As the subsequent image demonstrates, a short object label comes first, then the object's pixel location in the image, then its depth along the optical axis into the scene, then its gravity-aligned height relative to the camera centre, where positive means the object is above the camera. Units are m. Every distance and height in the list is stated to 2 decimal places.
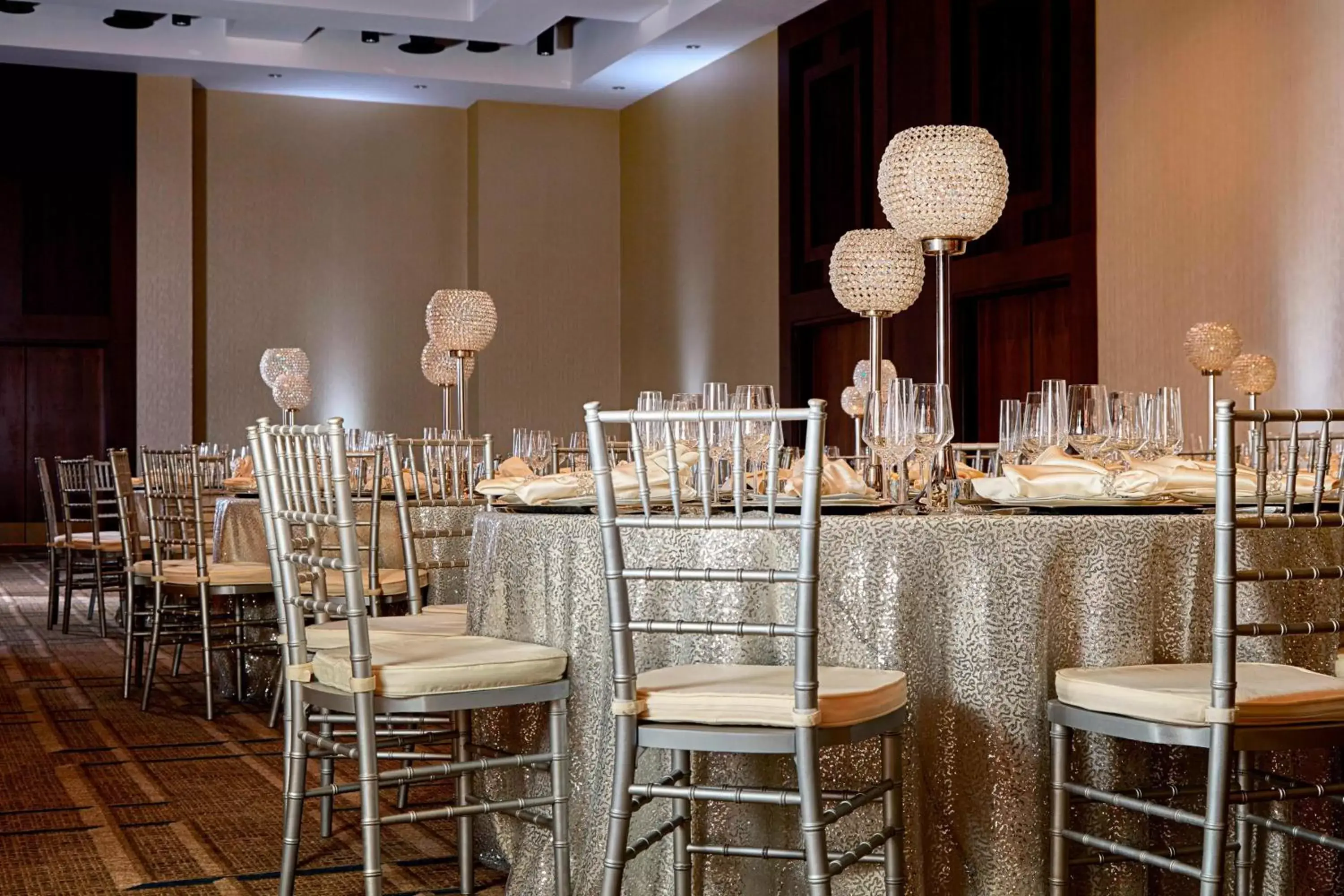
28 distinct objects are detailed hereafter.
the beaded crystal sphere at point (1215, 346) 6.62 +0.47
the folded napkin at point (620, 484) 2.79 -0.07
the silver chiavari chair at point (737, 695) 2.12 -0.37
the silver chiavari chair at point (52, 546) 7.72 -0.50
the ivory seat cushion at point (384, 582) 4.55 -0.42
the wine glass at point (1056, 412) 2.92 +0.07
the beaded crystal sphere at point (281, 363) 8.00 +0.49
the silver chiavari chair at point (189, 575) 5.02 -0.43
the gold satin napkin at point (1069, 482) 2.57 -0.06
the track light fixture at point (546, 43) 12.28 +3.43
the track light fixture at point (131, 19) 11.18 +3.32
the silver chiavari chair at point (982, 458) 3.43 -0.03
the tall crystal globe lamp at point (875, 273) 4.02 +0.49
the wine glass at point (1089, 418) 2.90 +0.06
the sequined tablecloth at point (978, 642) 2.42 -0.33
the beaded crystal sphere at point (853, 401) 4.86 +0.17
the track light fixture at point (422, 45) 11.95 +3.32
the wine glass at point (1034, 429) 2.97 +0.04
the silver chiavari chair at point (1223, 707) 2.08 -0.38
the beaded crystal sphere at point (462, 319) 6.43 +0.58
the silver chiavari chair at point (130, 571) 5.46 -0.45
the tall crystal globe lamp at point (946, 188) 3.35 +0.60
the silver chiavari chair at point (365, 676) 2.49 -0.39
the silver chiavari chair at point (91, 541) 7.28 -0.46
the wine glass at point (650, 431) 2.56 +0.03
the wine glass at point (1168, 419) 2.90 +0.06
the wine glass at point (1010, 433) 3.04 +0.03
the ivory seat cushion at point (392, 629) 2.80 -0.38
